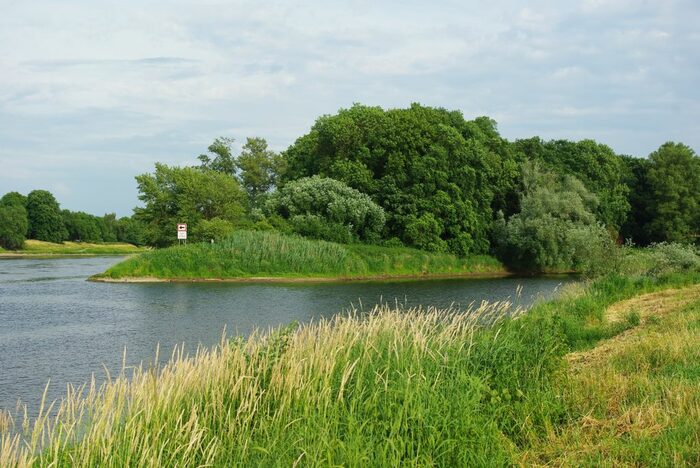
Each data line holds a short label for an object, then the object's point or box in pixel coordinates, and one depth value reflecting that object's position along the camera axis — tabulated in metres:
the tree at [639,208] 76.69
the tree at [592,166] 70.56
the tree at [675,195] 72.88
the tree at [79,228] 133.00
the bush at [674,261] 27.45
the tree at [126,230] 146.02
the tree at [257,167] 84.25
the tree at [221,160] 84.62
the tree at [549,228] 57.53
